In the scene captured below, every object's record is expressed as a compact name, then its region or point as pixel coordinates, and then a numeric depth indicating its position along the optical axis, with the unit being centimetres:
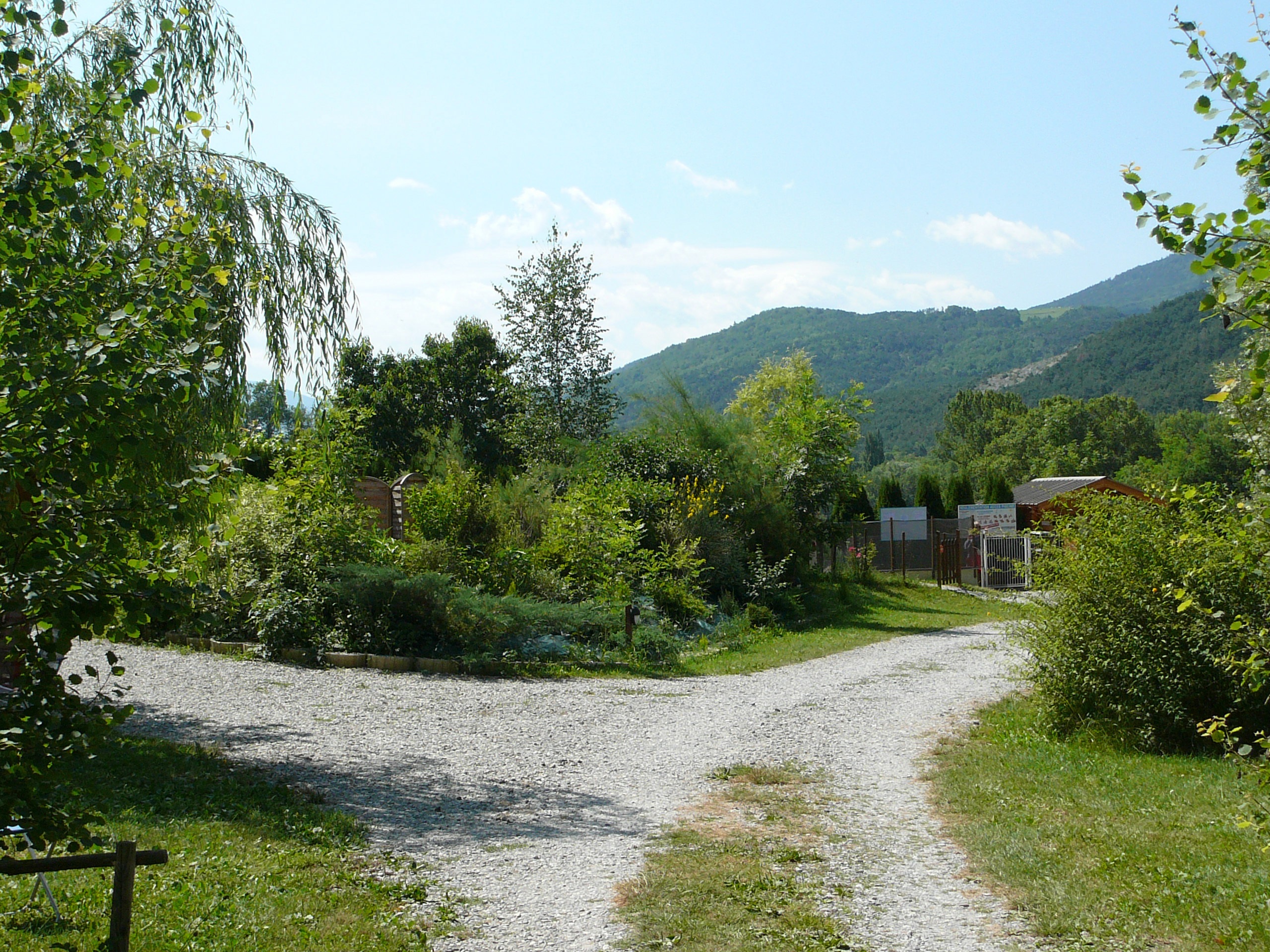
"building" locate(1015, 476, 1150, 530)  3600
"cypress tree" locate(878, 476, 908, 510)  4562
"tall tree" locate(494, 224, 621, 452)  2467
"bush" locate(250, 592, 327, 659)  1371
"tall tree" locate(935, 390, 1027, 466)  10106
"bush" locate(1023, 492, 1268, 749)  850
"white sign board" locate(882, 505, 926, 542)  3141
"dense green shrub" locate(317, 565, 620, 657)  1376
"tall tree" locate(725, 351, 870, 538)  2277
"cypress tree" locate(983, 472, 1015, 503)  4262
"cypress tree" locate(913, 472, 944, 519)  4331
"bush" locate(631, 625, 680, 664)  1484
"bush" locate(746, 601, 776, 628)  1872
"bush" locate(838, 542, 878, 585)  2670
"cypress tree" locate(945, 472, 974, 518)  4378
